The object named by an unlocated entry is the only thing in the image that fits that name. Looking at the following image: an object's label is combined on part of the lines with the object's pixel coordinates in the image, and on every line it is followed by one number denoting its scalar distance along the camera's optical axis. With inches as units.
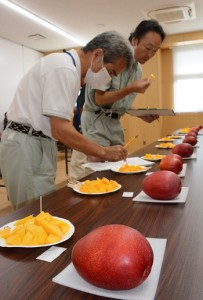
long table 19.3
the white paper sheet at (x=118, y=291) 18.2
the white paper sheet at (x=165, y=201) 36.7
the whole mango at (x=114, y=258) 18.2
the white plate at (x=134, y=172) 54.5
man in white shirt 47.9
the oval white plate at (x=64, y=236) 25.1
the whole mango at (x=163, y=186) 36.4
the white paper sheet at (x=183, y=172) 50.8
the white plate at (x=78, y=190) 41.9
